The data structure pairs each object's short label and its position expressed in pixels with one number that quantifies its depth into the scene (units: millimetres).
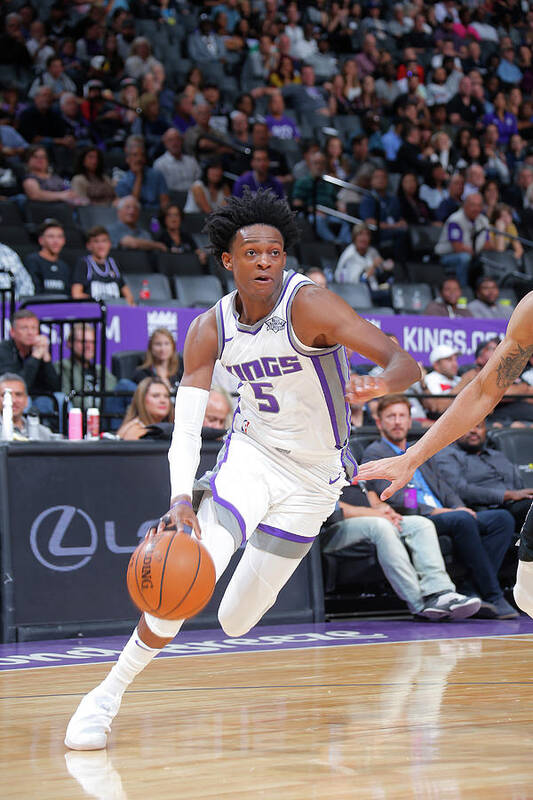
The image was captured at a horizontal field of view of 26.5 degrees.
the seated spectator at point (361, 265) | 12367
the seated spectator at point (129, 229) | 11320
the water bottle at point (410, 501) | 7703
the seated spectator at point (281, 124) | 14977
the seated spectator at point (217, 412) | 7621
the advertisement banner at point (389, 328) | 9461
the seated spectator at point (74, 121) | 12820
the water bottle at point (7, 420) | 6719
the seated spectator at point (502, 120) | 17500
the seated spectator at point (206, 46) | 15578
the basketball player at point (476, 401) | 3400
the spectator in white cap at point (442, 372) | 9812
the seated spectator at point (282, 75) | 15953
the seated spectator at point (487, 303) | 12211
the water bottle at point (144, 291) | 10500
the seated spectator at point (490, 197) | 14938
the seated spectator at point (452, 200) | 14859
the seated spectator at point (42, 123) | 12617
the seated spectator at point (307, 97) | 15908
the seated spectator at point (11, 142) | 12148
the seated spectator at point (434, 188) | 15211
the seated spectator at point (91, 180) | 11539
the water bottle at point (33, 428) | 7141
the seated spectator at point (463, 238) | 13609
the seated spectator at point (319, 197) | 13469
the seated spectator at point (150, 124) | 13273
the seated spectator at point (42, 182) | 11422
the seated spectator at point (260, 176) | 12633
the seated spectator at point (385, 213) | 13945
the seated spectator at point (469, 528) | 7605
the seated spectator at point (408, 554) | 7266
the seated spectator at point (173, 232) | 11633
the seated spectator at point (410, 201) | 14586
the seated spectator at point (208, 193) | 12477
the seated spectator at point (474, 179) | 15242
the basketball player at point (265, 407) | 3994
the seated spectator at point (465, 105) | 17359
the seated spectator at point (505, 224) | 14828
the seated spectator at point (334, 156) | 14312
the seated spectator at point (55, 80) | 13062
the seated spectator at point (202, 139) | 13312
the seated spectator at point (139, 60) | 13977
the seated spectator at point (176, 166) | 12789
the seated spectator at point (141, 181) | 12195
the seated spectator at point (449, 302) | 11609
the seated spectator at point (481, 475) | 8078
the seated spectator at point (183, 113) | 13625
